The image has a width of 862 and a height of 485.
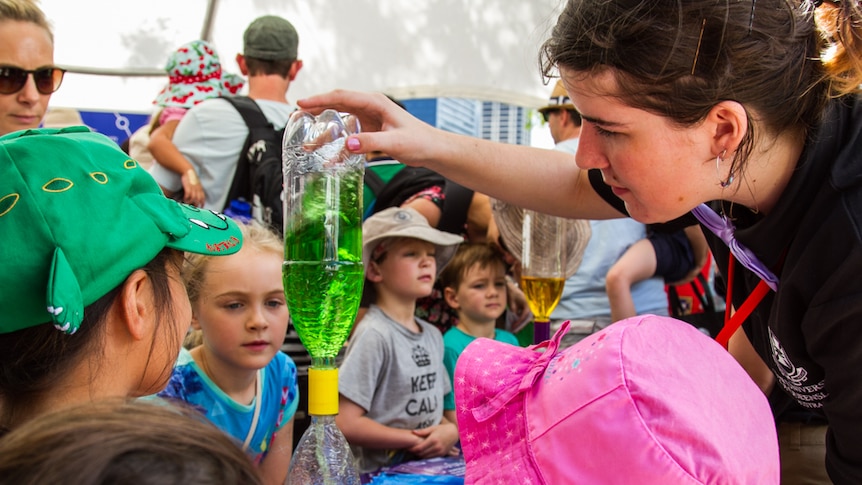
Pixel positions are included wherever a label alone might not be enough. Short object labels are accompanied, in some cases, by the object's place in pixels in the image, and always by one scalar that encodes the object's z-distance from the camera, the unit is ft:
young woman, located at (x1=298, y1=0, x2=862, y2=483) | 3.81
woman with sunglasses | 6.81
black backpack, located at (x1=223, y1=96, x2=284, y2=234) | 8.23
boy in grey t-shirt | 7.82
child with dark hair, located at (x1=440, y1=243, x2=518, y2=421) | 10.00
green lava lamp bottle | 4.04
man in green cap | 9.03
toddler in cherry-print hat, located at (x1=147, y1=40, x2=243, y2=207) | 11.66
